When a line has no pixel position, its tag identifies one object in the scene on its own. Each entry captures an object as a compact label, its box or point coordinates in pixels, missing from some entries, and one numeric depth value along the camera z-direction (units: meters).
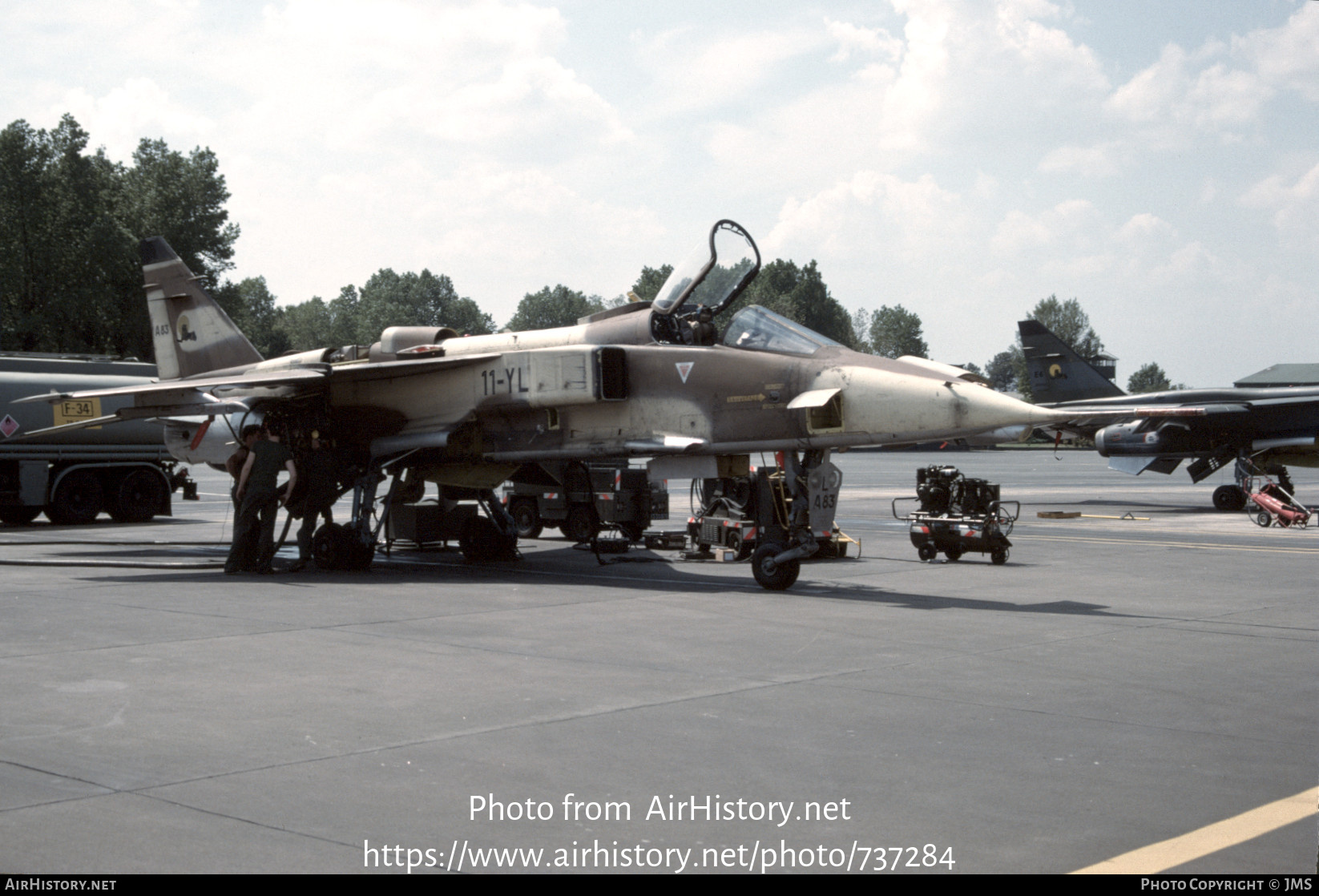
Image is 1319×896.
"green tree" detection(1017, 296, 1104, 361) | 154.62
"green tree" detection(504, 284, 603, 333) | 182.52
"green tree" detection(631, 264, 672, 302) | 121.36
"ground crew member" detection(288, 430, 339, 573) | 15.09
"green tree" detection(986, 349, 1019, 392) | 193.38
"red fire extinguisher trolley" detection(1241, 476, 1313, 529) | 22.95
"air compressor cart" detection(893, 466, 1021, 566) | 15.62
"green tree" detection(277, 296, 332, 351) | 191.38
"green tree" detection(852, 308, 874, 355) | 174.65
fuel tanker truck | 22.20
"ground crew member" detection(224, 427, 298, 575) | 14.12
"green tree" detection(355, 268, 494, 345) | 178.00
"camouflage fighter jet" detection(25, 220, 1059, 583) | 11.73
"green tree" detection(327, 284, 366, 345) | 178.81
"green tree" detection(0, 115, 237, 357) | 61.53
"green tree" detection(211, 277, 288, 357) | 73.81
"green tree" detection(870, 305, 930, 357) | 185.75
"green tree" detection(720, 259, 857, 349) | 133.50
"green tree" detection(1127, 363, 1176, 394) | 164.00
